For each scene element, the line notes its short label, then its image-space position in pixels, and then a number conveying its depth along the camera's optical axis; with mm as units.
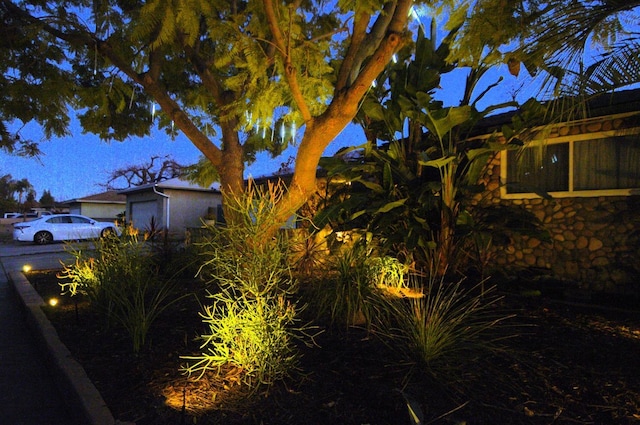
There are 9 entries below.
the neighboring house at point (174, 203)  23547
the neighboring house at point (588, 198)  6461
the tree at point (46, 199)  73062
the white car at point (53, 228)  22031
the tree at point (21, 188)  71312
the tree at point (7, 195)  60156
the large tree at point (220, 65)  6688
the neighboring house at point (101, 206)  38438
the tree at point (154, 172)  47288
